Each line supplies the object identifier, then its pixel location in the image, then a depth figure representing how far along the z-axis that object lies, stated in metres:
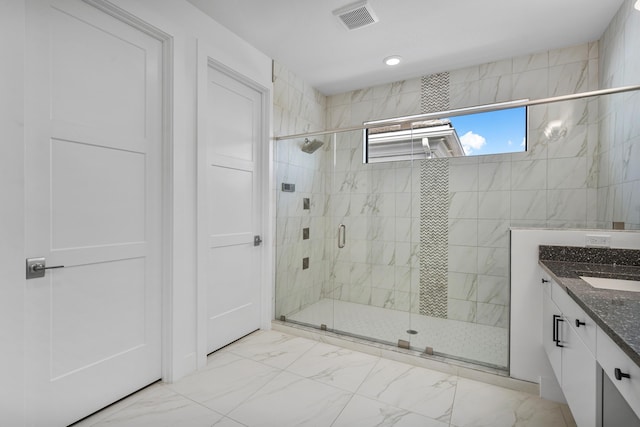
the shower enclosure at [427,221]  2.46
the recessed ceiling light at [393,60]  2.85
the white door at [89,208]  1.46
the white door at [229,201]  2.31
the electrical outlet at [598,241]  1.79
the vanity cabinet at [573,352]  1.10
